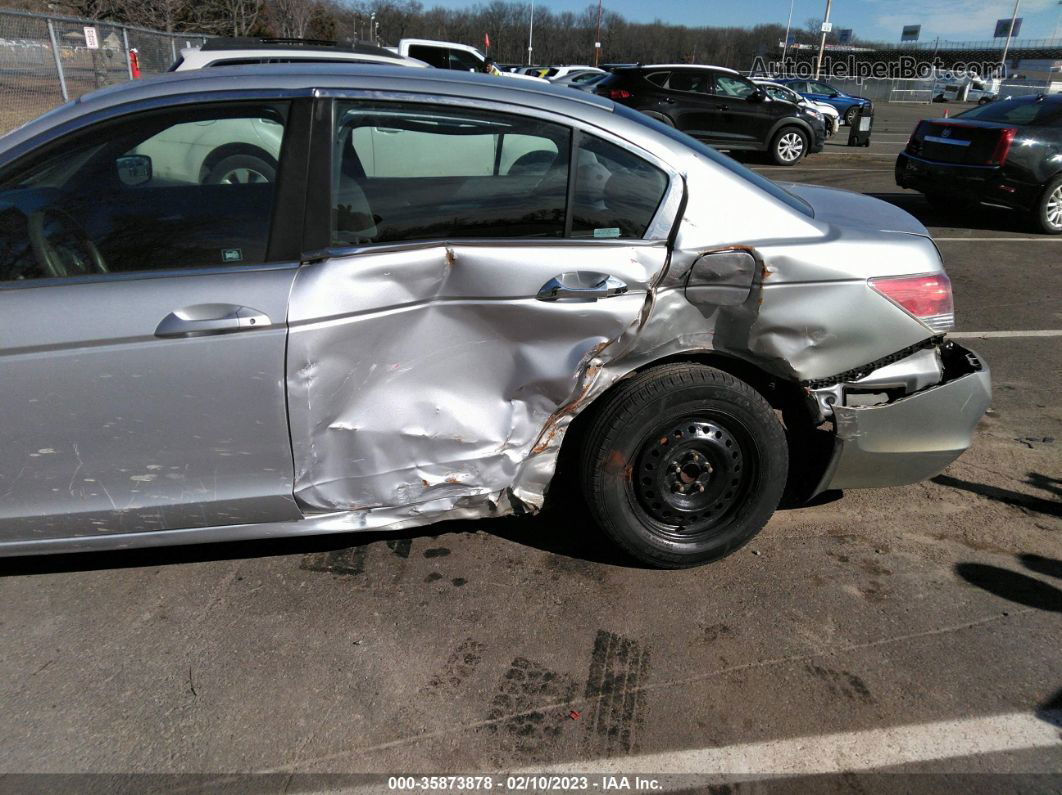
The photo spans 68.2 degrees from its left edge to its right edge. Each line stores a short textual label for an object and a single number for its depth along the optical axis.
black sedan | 9.34
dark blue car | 26.00
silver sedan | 2.53
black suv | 15.71
